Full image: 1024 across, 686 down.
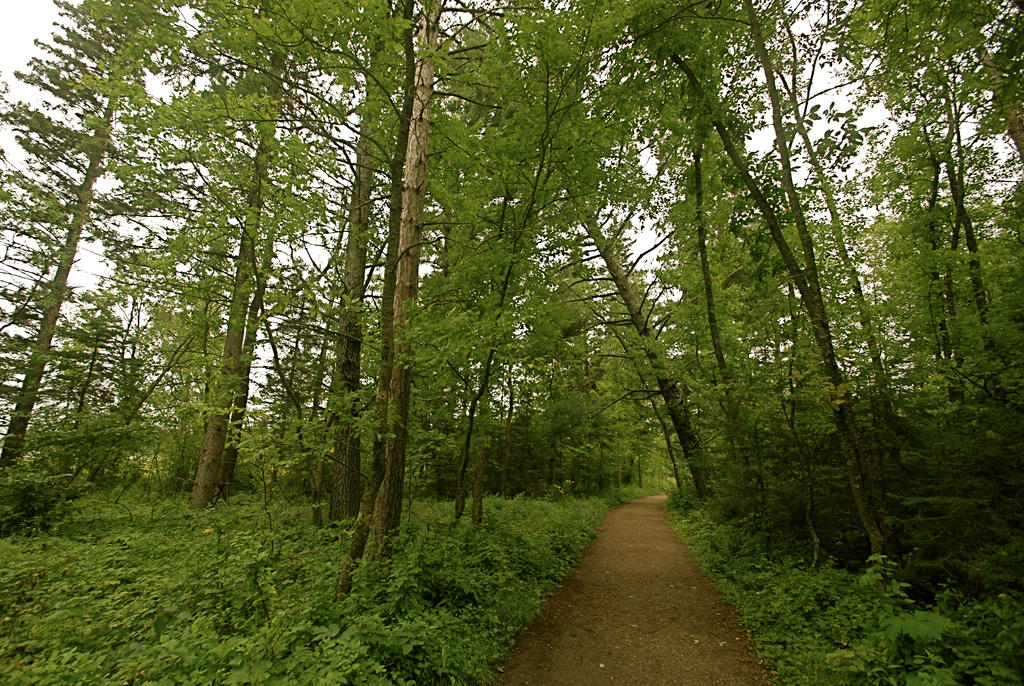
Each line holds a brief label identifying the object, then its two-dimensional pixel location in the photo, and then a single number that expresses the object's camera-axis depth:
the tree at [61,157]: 11.49
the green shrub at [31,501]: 7.15
